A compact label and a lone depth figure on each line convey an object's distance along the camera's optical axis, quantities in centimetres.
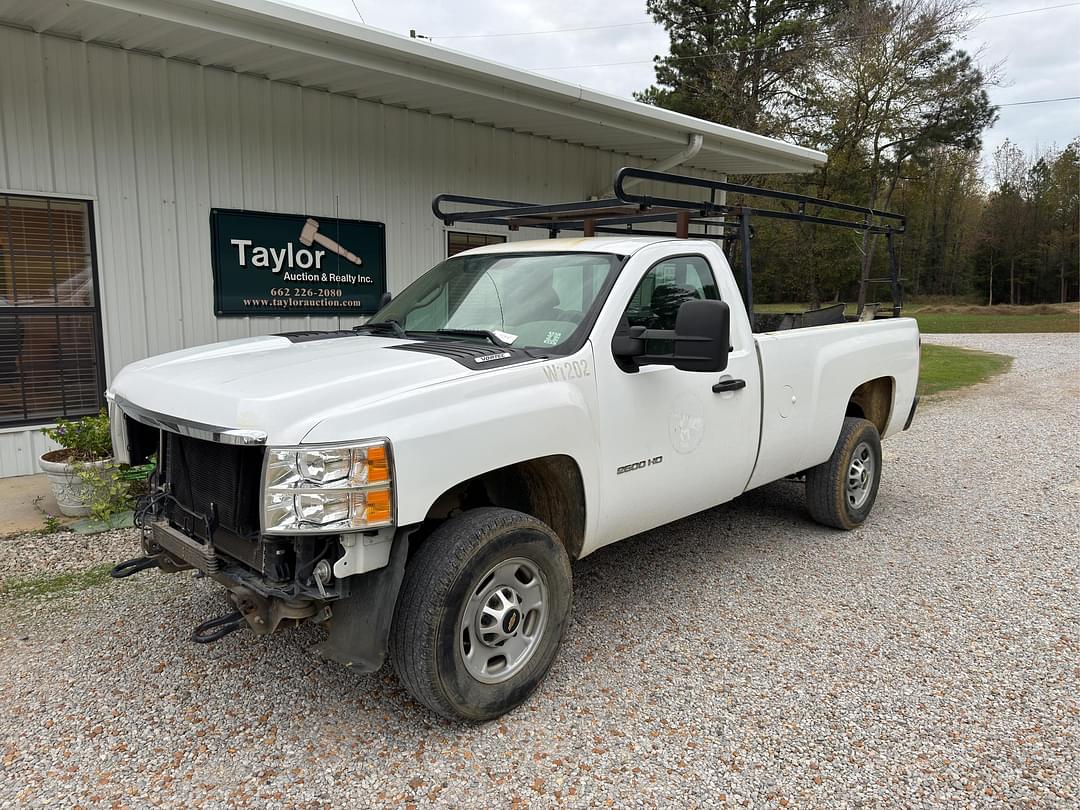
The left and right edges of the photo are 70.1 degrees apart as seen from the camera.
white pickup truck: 277
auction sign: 727
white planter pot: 544
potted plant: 542
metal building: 602
